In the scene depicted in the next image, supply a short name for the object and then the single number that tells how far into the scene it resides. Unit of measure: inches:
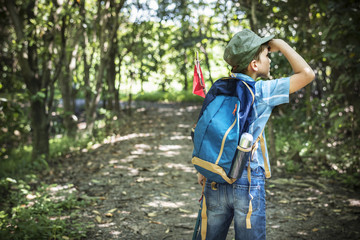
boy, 76.4
